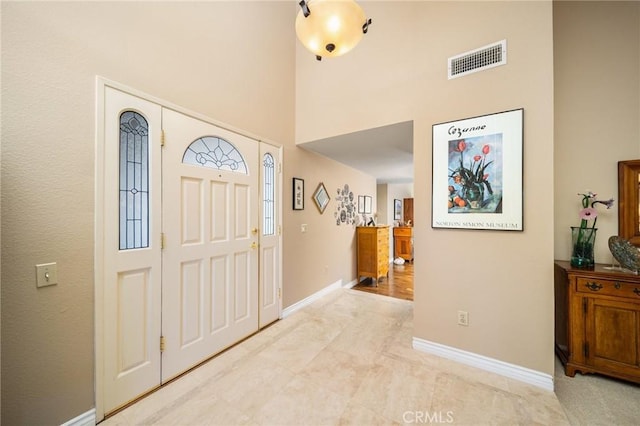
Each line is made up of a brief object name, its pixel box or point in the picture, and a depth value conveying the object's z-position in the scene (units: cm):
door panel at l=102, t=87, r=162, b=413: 146
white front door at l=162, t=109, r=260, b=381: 178
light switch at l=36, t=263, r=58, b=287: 123
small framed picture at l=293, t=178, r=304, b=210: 300
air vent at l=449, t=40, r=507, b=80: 184
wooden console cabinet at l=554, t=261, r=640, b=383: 162
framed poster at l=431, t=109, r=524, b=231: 178
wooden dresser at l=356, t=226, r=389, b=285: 441
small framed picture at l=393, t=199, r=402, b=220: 681
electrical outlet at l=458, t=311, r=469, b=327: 197
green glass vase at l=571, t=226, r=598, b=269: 186
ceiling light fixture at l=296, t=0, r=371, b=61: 110
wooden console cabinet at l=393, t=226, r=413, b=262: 624
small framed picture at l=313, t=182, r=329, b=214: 344
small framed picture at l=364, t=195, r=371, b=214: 513
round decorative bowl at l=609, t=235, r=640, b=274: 165
